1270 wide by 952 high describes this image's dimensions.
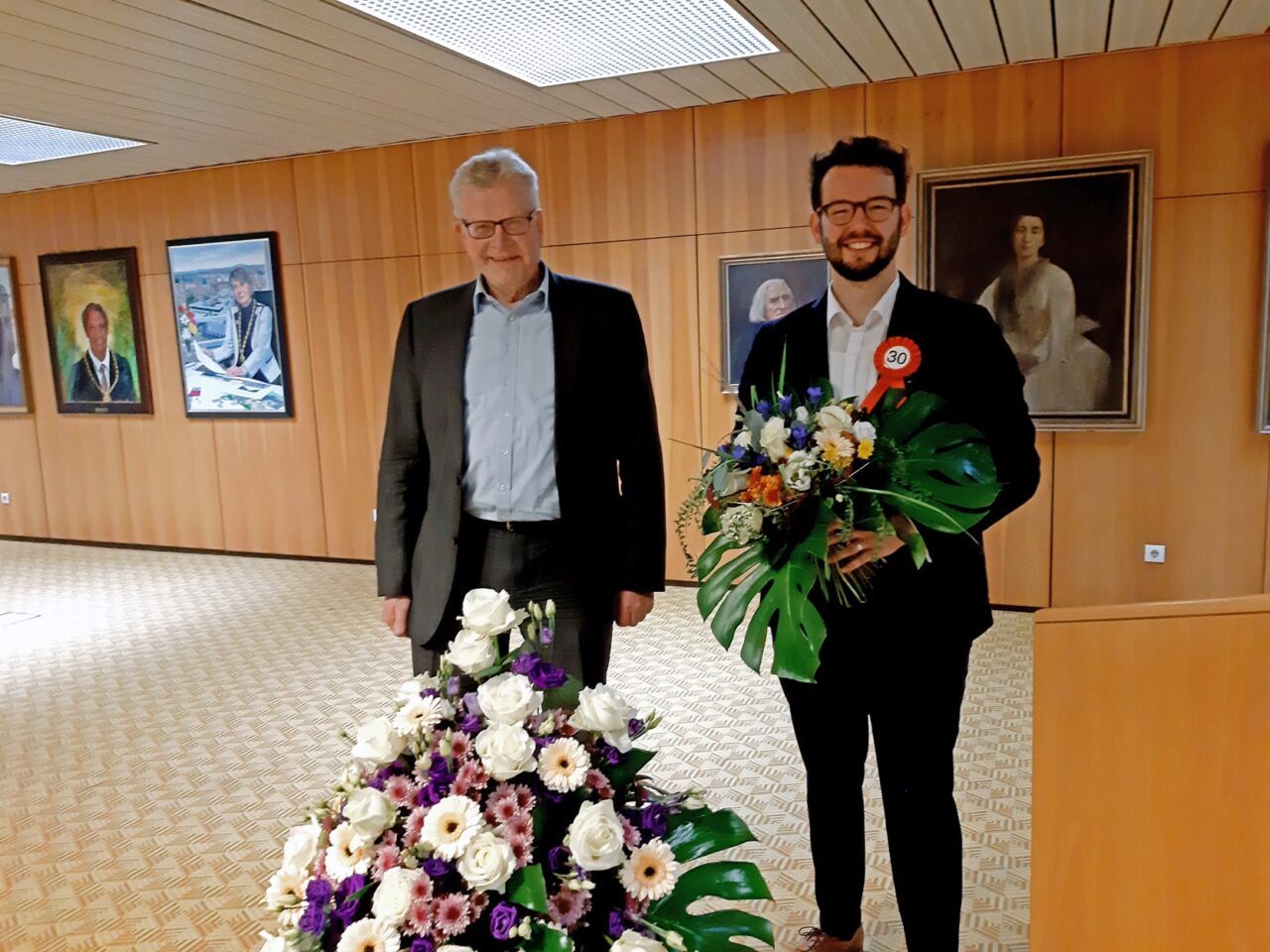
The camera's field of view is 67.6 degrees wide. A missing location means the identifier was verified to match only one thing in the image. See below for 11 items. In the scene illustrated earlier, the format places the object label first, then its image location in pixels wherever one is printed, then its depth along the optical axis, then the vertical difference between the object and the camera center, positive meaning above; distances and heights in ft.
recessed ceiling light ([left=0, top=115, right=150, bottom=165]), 19.94 +5.33
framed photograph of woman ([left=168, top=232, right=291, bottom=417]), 24.29 +1.29
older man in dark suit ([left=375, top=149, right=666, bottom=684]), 7.48 -0.78
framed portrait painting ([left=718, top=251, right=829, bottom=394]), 18.94 +1.25
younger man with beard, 6.31 -1.44
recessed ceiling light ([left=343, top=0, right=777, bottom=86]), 13.34 +4.98
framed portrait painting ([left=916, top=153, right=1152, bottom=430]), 16.35 +1.34
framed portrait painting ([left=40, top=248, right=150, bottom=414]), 26.23 +1.34
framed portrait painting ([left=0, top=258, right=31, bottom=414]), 28.02 +0.89
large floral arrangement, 3.25 -1.72
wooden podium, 3.28 -1.59
